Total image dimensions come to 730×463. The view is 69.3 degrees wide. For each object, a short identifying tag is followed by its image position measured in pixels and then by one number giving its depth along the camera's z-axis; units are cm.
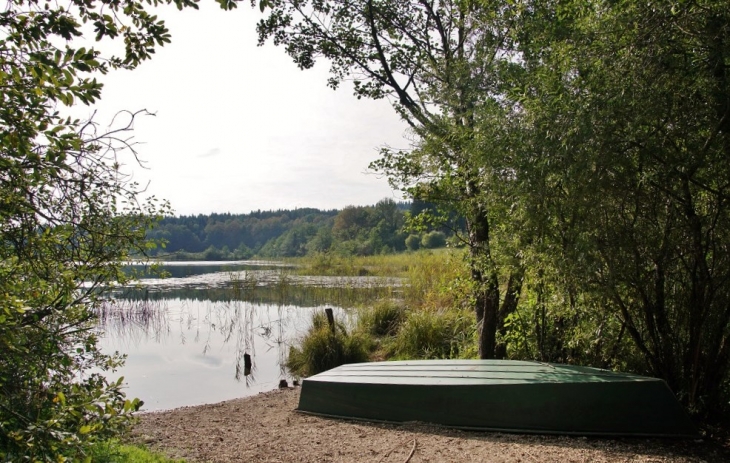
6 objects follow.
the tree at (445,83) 600
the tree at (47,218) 183
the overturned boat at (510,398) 410
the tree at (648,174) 364
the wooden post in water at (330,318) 989
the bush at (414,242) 3585
